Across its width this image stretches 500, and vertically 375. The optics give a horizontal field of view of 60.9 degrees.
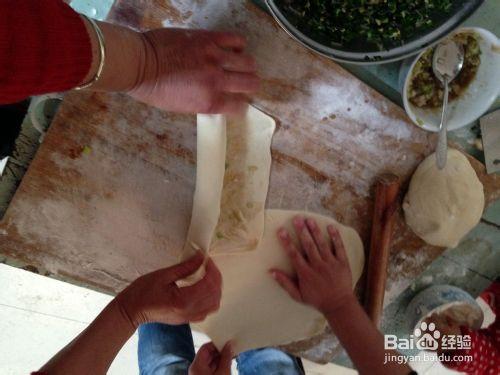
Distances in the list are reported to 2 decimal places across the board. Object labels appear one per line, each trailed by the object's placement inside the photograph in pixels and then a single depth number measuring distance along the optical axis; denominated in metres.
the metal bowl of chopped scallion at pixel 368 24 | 0.73
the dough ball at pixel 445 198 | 0.96
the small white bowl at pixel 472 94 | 0.86
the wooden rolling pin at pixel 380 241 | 0.98
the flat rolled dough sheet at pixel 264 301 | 1.02
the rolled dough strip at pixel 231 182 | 0.89
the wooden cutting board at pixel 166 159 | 0.88
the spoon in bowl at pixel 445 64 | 0.88
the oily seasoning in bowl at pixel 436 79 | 0.88
